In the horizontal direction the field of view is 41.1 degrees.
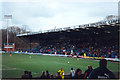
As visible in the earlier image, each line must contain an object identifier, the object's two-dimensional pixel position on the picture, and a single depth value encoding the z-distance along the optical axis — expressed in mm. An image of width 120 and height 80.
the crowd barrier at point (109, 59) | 24219
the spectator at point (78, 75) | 7555
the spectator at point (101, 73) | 5340
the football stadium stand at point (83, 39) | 29047
